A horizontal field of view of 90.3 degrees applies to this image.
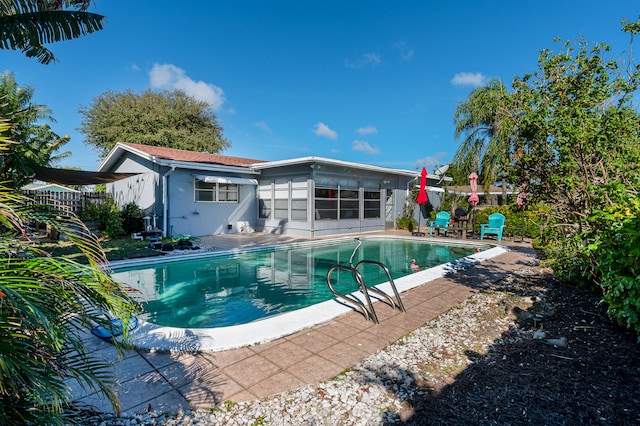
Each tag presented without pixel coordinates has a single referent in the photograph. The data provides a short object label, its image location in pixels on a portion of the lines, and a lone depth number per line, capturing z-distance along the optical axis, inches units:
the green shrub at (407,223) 751.7
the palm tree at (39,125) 870.4
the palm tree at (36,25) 246.4
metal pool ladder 180.9
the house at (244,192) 547.8
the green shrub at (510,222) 545.2
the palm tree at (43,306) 52.8
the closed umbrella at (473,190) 593.6
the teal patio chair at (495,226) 547.0
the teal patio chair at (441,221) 618.2
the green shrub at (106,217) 522.6
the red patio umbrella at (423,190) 652.1
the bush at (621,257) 112.1
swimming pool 162.1
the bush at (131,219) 551.5
